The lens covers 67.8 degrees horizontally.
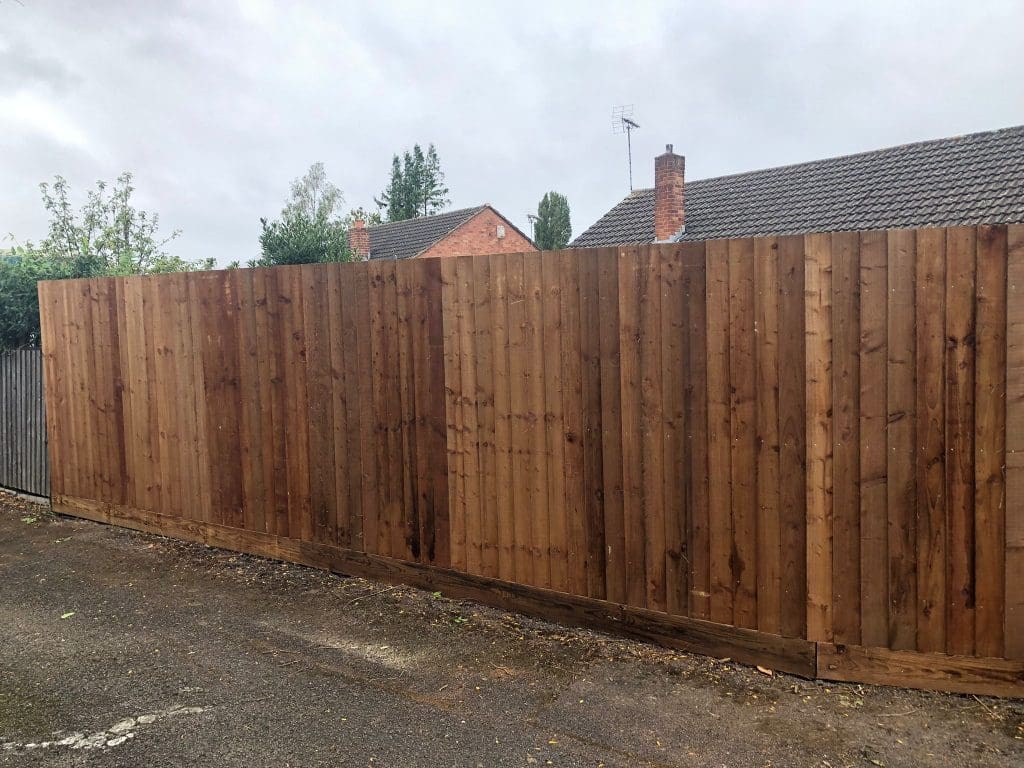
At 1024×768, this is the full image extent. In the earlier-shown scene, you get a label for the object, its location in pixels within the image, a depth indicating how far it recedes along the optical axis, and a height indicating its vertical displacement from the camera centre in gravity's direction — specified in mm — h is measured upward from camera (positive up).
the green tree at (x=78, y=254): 8617 +2286
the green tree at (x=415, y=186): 56344 +11713
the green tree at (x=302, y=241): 20500 +2765
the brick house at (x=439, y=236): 30156 +4330
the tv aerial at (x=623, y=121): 29844 +8497
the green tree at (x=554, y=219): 50250 +7846
